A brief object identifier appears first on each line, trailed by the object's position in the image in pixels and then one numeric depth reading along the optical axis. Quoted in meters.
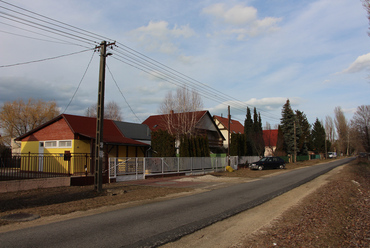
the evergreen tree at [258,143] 43.97
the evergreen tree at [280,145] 49.94
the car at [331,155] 84.62
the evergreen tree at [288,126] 57.22
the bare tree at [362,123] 52.58
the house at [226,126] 54.24
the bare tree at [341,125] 97.06
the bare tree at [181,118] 34.06
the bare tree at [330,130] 94.81
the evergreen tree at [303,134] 59.33
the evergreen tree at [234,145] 36.03
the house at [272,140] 59.70
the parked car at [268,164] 32.66
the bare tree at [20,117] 43.34
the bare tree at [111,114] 58.95
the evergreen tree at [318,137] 83.25
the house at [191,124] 34.25
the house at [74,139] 23.48
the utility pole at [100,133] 14.04
